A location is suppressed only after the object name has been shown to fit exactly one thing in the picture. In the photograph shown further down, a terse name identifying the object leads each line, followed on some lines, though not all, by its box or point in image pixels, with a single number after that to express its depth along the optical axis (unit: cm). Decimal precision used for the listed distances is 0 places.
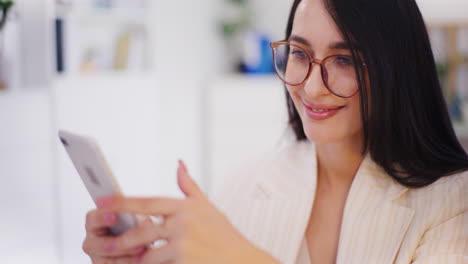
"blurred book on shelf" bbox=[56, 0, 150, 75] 329
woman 116
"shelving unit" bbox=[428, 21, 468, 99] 474
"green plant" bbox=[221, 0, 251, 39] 459
